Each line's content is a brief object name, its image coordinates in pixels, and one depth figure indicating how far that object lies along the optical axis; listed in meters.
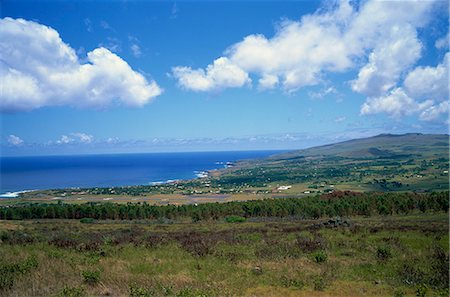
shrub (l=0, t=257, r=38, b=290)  11.60
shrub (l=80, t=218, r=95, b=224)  54.54
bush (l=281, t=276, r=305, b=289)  12.88
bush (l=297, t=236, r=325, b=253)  19.73
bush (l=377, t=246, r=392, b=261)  17.26
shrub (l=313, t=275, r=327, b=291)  12.52
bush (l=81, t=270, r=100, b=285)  12.23
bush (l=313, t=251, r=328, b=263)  16.78
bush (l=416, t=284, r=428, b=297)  11.16
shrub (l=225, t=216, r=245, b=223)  51.01
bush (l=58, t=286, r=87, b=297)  10.41
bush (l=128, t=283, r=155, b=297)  10.41
